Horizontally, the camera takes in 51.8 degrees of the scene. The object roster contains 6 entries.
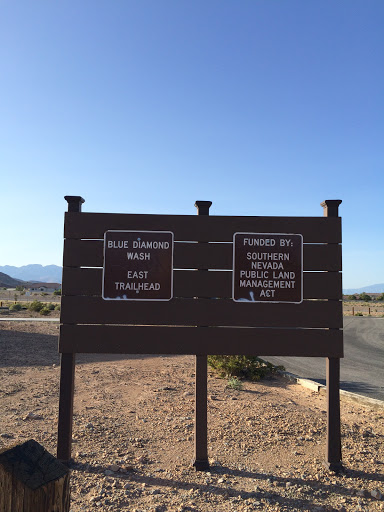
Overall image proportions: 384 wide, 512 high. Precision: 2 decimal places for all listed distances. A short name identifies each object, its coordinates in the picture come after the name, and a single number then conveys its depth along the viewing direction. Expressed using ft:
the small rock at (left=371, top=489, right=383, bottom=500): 13.48
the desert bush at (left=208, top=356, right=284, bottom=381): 31.81
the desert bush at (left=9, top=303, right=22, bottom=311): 110.97
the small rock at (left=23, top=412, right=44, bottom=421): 20.58
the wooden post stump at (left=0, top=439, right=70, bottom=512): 5.56
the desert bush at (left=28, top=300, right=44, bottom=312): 107.04
